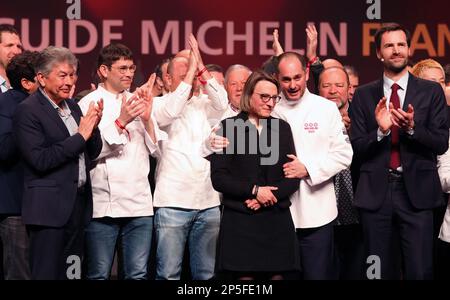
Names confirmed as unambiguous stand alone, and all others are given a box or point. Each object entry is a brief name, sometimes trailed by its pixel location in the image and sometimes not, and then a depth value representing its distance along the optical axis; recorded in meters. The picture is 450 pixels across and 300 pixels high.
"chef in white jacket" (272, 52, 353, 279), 8.39
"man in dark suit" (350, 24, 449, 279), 8.28
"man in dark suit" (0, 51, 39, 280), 8.22
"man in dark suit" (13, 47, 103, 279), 7.84
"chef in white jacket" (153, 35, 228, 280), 8.99
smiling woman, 7.96
